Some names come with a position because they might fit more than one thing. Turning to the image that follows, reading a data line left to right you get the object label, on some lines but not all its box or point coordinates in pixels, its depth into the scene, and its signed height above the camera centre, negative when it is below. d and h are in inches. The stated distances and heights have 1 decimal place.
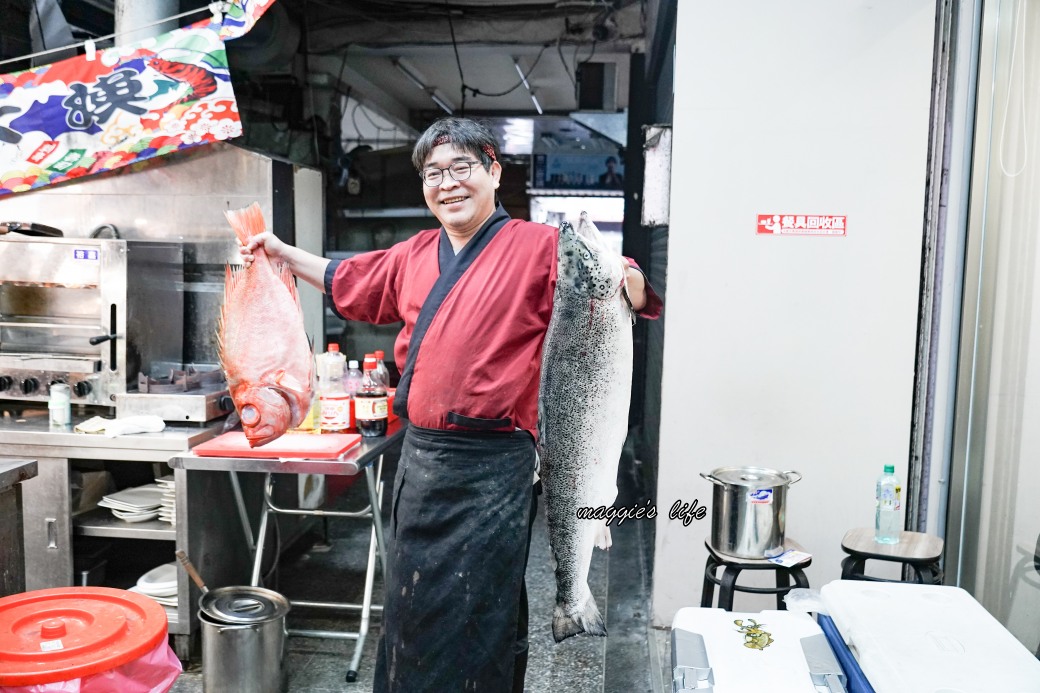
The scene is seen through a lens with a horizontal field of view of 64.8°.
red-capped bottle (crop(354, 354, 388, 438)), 149.5 -21.5
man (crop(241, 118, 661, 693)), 84.9 -11.2
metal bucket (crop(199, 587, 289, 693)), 124.6 -54.5
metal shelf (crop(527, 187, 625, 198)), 373.1 +49.8
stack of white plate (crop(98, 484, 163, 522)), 148.0 -39.6
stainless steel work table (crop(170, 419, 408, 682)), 130.2 -28.9
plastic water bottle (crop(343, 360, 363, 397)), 162.7 -17.2
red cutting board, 131.7 -25.6
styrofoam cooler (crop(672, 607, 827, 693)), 74.2 -33.3
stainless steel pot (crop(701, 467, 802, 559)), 120.3 -30.7
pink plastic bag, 74.0 -37.7
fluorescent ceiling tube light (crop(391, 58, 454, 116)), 344.5 +98.4
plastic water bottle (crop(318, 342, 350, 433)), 148.6 -21.2
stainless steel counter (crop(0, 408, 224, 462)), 140.9 -27.5
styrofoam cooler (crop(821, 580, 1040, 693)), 67.3 -29.4
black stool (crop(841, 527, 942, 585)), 119.3 -35.5
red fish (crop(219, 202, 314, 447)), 73.5 -5.4
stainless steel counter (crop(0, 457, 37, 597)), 103.6 -31.4
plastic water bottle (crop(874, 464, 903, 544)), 127.2 -31.4
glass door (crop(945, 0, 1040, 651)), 115.0 -5.4
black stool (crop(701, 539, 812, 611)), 118.9 -39.7
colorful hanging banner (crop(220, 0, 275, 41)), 157.1 +52.3
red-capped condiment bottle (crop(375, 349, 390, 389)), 159.5 -15.0
